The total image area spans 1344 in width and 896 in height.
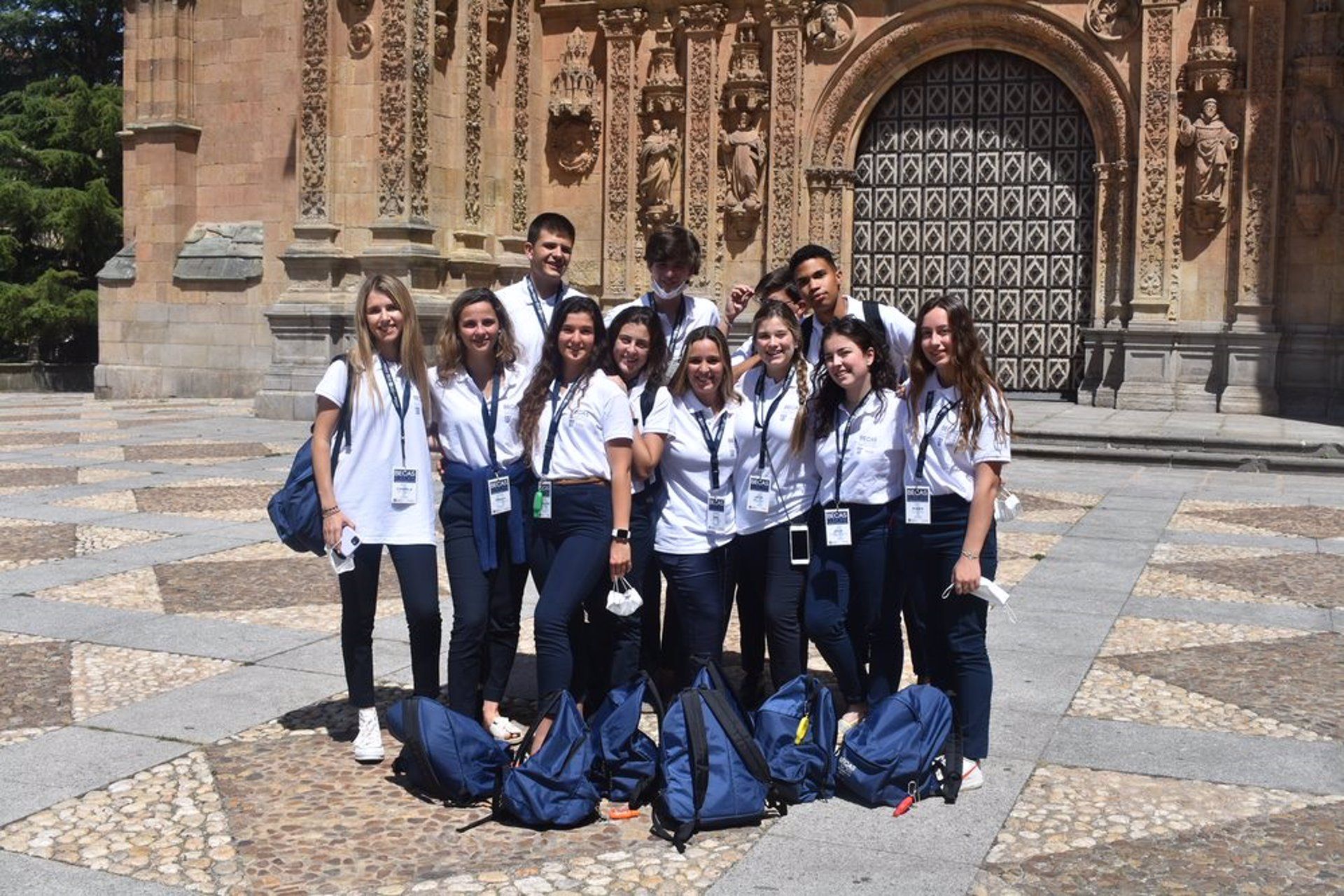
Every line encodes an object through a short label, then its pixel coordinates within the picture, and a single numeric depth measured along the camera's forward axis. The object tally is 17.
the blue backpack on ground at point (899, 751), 4.48
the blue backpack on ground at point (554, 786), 4.30
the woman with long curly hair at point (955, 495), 4.73
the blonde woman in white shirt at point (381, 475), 4.95
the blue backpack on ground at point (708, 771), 4.26
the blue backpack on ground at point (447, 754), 4.47
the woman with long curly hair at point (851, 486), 5.04
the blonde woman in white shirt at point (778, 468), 5.11
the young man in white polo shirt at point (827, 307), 5.43
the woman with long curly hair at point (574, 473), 4.92
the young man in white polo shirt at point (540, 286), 5.44
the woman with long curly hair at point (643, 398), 5.07
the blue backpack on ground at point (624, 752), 4.50
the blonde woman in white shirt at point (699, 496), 5.09
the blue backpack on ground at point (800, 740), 4.49
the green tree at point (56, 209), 26.23
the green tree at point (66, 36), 30.02
